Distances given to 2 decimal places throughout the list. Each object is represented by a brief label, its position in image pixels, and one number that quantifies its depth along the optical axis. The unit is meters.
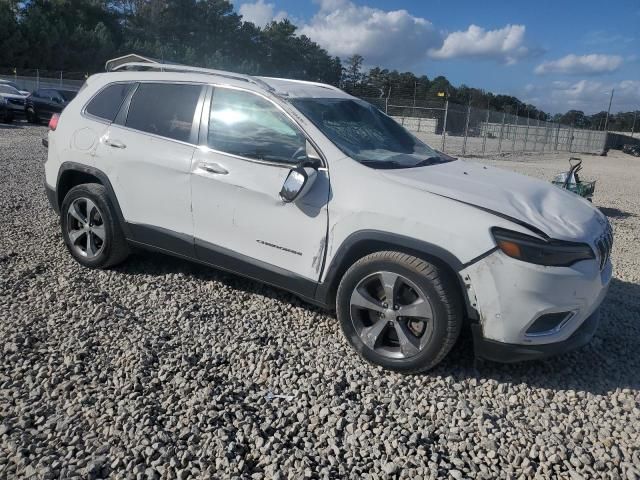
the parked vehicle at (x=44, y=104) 21.34
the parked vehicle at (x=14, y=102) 20.75
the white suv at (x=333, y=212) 3.11
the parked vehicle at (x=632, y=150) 47.25
